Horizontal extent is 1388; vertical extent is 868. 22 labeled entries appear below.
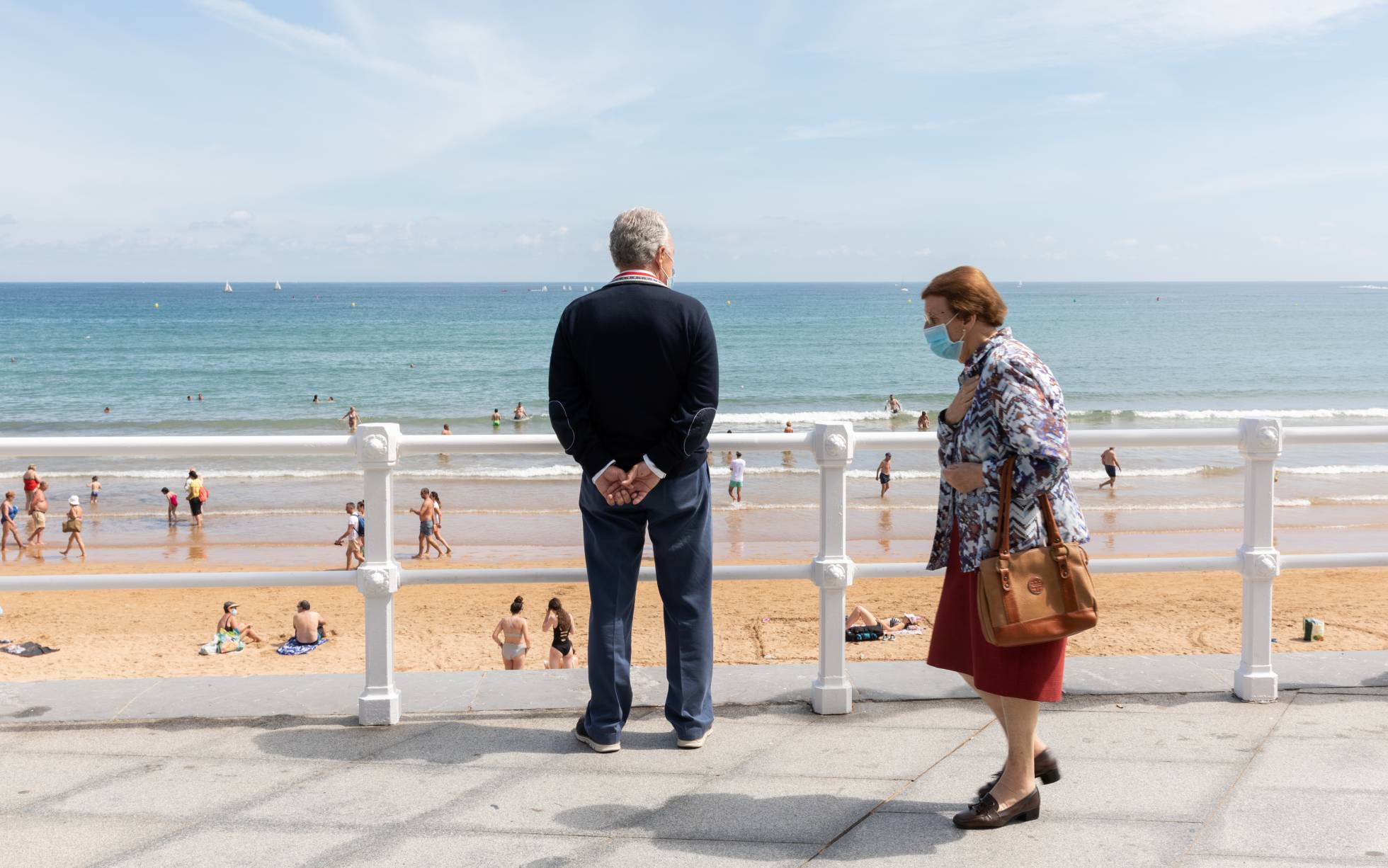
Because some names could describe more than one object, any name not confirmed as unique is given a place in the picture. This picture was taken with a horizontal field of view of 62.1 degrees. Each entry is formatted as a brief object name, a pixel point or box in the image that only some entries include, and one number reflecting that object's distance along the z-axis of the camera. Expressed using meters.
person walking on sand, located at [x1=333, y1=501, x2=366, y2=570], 15.96
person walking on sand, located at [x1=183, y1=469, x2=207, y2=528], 19.16
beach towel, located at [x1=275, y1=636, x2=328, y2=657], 11.60
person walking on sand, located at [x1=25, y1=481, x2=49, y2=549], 18.44
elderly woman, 2.85
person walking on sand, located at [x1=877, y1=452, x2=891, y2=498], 21.78
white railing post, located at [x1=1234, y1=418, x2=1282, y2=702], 4.00
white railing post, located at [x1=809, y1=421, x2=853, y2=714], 3.87
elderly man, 3.39
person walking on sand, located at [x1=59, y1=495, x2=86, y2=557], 17.59
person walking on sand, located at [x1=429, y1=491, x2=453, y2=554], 17.35
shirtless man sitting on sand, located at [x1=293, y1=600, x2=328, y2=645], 11.77
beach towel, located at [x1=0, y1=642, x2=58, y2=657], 11.10
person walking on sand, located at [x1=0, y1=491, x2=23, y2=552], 18.27
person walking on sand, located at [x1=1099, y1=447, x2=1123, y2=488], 22.56
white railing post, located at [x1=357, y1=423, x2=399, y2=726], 3.79
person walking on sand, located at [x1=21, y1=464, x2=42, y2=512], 18.92
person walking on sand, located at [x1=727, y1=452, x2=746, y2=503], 20.61
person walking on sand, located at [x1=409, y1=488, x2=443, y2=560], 17.09
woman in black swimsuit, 10.03
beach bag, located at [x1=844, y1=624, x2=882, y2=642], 11.23
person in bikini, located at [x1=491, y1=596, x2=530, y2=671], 10.38
